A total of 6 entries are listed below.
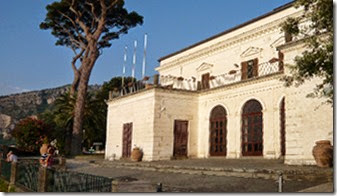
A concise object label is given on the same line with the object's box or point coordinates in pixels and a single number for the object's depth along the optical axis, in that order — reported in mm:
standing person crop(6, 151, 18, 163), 13448
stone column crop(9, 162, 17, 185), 9773
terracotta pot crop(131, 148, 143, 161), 16656
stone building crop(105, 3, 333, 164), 14734
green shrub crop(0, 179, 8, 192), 9822
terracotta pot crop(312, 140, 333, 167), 9103
